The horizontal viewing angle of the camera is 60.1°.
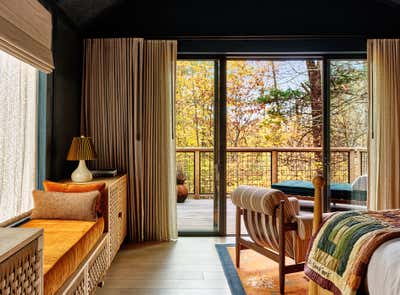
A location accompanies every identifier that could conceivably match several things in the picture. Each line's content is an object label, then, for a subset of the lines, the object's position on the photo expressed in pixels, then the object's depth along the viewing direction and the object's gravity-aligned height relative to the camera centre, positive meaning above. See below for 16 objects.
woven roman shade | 2.10 +0.84
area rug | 2.63 -1.02
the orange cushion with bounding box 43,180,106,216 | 2.73 -0.27
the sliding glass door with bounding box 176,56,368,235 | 4.08 +0.25
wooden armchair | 2.58 -0.55
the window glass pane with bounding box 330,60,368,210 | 4.07 +0.32
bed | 1.39 -0.47
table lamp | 3.17 -0.01
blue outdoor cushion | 4.10 -0.46
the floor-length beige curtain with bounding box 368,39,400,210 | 3.88 +0.33
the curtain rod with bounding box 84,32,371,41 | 4.02 +1.37
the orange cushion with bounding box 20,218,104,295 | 1.70 -0.53
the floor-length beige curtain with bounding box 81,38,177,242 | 3.91 +0.39
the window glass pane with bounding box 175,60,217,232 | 4.14 +0.31
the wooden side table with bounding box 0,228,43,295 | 1.17 -0.39
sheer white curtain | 2.41 +0.14
